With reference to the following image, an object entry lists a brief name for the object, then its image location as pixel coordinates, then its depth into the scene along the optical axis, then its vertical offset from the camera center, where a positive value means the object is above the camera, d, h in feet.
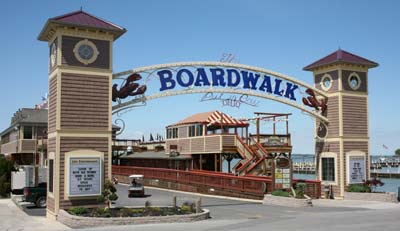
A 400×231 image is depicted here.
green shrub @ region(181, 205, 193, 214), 71.56 -9.88
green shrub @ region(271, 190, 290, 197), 92.12 -9.62
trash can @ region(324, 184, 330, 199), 104.01 -10.32
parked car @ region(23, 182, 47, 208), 92.27 -10.03
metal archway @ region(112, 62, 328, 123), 81.64 +10.05
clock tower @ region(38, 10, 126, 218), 71.36 +4.75
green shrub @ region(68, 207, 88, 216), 67.72 -9.48
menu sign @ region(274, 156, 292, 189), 95.30 -6.42
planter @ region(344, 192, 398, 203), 95.71 -10.79
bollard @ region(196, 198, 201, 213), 72.52 -9.40
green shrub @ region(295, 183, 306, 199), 90.87 -9.12
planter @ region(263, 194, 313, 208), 88.12 -10.85
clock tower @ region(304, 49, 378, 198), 102.73 +3.95
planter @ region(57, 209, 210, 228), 64.08 -10.38
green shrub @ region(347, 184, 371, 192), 100.48 -9.41
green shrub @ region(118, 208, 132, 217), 67.31 -9.73
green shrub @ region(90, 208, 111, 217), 66.64 -9.56
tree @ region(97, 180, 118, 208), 71.87 -7.60
